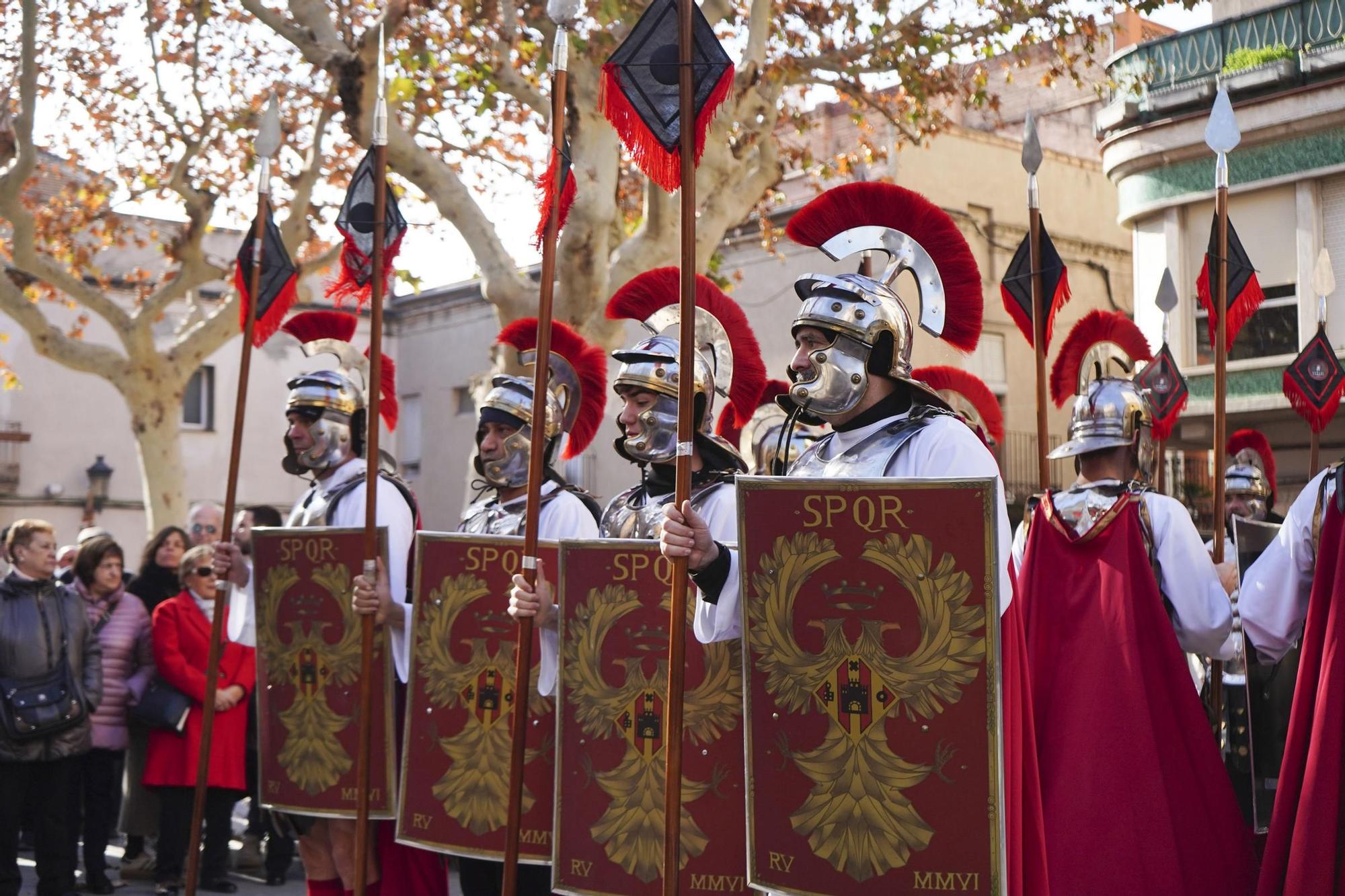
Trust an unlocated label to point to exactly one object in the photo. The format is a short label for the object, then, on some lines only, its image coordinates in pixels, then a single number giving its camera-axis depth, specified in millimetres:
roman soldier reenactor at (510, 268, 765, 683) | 4930
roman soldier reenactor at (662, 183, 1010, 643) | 4008
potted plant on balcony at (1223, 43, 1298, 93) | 14953
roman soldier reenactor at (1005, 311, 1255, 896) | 5113
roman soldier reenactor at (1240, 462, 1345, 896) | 4559
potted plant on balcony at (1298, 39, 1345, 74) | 14488
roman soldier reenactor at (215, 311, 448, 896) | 5801
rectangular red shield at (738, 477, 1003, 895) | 3705
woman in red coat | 7688
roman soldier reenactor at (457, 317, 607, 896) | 5586
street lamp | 25203
